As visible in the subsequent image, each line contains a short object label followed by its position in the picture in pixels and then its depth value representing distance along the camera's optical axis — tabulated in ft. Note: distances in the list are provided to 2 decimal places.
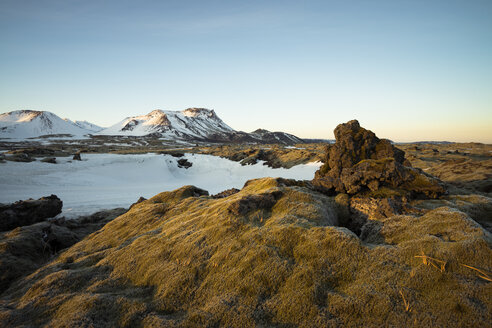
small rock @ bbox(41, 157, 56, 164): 154.40
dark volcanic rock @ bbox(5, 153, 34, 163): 145.31
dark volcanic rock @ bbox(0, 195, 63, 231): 52.03
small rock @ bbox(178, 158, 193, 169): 198.20
